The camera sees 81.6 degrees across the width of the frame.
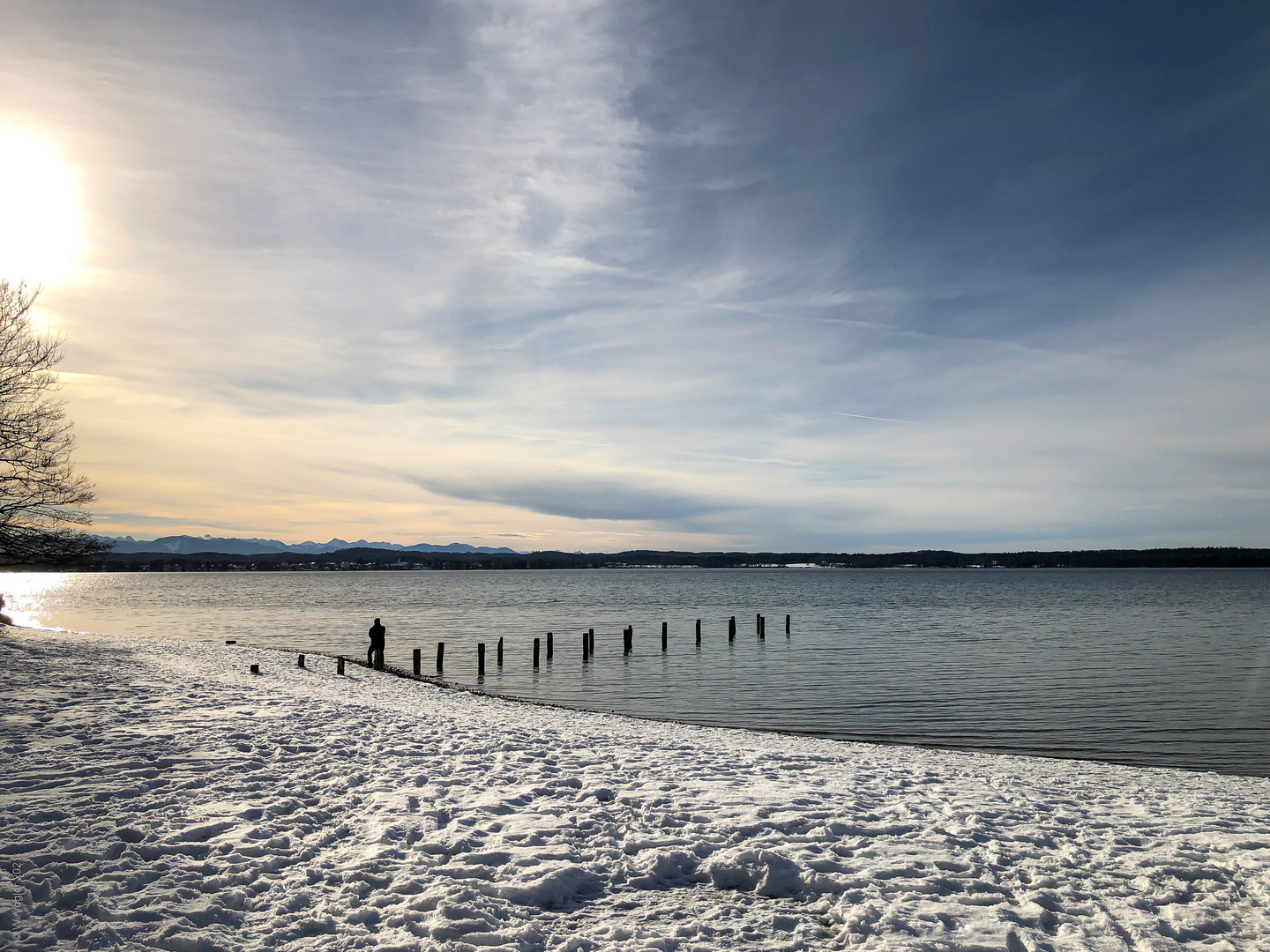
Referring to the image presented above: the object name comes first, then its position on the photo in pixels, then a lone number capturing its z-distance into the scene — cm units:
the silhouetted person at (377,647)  2758
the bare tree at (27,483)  2245
